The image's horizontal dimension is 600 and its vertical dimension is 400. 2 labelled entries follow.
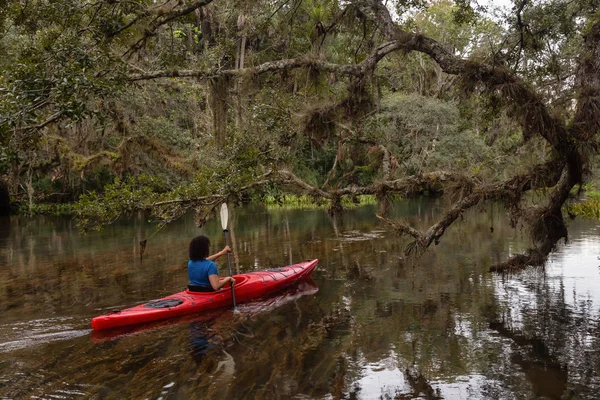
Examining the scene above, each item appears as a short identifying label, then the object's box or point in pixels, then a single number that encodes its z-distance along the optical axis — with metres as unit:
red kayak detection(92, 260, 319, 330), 6.93
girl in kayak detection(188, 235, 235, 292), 7.55
